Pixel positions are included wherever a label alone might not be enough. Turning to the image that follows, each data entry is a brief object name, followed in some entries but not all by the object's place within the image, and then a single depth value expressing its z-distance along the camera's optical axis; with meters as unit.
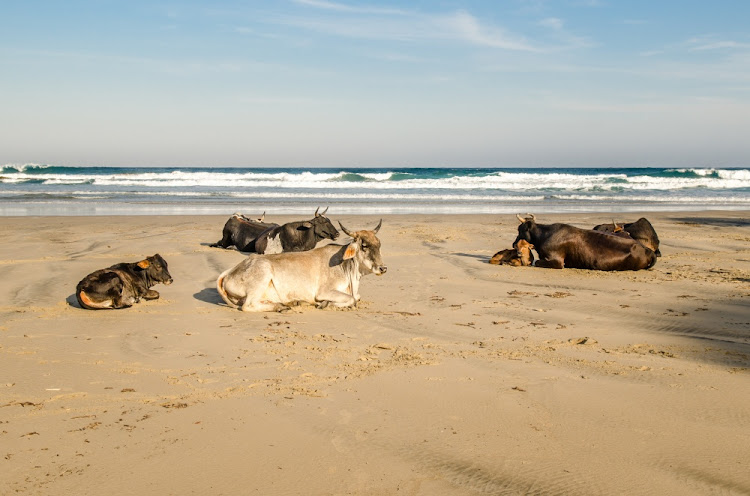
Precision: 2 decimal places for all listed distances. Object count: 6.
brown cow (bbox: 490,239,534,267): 13.08
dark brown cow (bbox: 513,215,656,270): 12.43
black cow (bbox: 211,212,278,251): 15.20
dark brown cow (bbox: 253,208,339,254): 14.19
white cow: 9.15
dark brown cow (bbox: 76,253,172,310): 8.91
